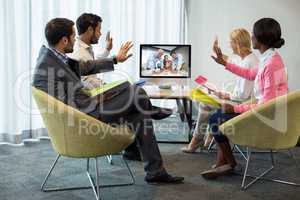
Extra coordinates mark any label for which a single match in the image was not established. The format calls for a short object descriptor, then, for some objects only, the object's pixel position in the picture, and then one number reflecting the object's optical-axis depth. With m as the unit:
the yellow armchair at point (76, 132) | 2.57
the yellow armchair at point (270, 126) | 2.81
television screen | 4.56
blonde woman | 3.71
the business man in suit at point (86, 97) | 2.79
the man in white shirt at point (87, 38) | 3.67
